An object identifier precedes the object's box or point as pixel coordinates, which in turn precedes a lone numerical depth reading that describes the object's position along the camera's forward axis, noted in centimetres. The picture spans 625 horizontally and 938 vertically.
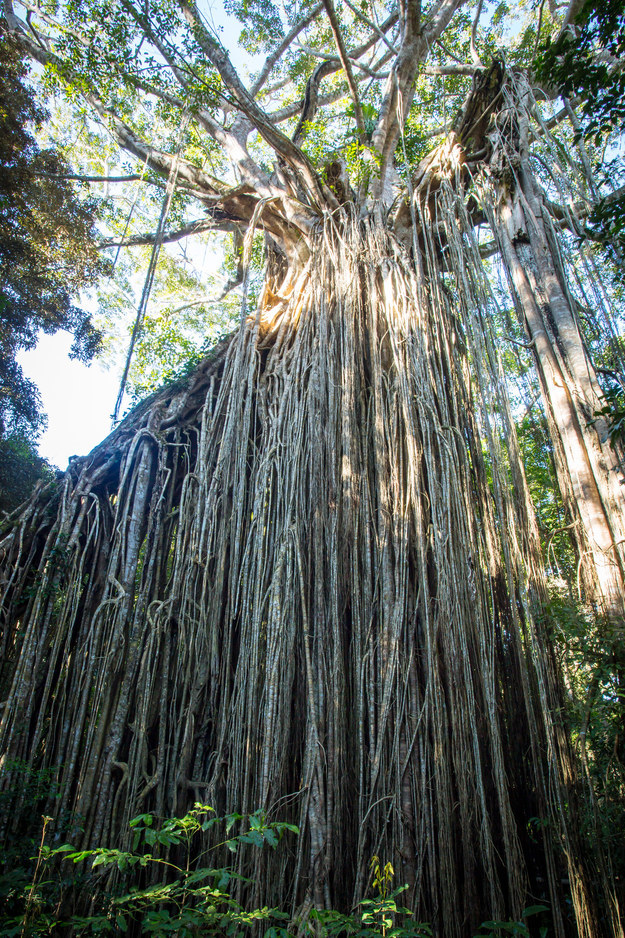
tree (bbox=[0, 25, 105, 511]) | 486
